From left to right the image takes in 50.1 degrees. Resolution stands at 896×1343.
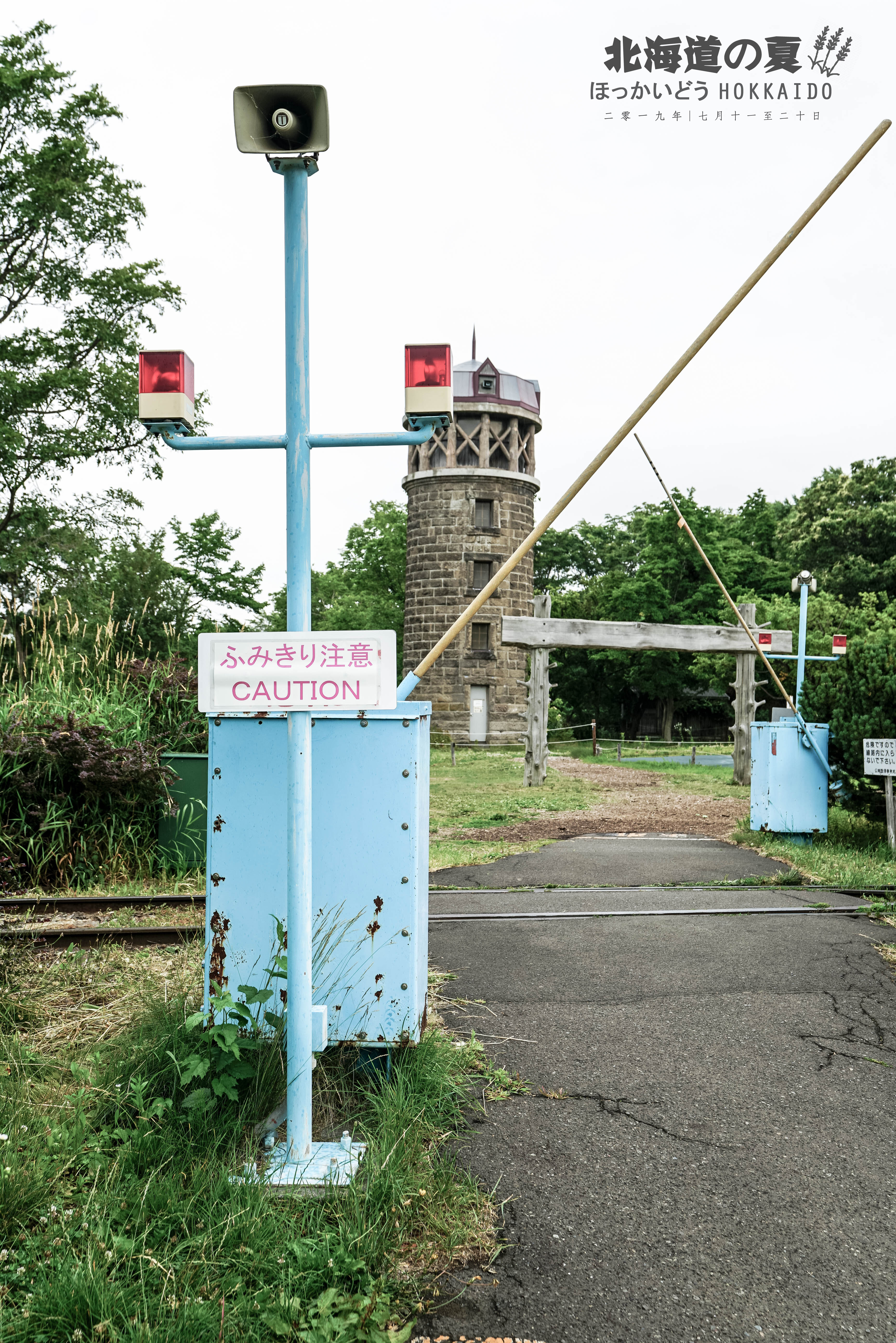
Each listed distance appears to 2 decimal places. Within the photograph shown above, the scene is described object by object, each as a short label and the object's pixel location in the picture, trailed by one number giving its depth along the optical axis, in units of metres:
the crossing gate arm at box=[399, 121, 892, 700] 3.33
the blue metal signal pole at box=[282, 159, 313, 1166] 2.65
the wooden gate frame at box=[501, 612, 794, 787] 16.59
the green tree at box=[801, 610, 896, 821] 8.65
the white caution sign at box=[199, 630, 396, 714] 2.63
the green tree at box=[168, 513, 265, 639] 31.61
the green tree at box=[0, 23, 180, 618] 20.61
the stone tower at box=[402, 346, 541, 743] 31.06
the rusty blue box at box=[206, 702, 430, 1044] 3.11
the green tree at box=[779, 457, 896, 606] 37.69
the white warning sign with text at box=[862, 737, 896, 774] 8.15
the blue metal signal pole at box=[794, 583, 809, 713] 10.14
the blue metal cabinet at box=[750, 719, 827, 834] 9.38
